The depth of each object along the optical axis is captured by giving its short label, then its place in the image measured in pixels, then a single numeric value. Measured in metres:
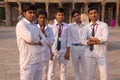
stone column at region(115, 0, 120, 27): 41.63
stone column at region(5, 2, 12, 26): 44.54
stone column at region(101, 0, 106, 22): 41.16
